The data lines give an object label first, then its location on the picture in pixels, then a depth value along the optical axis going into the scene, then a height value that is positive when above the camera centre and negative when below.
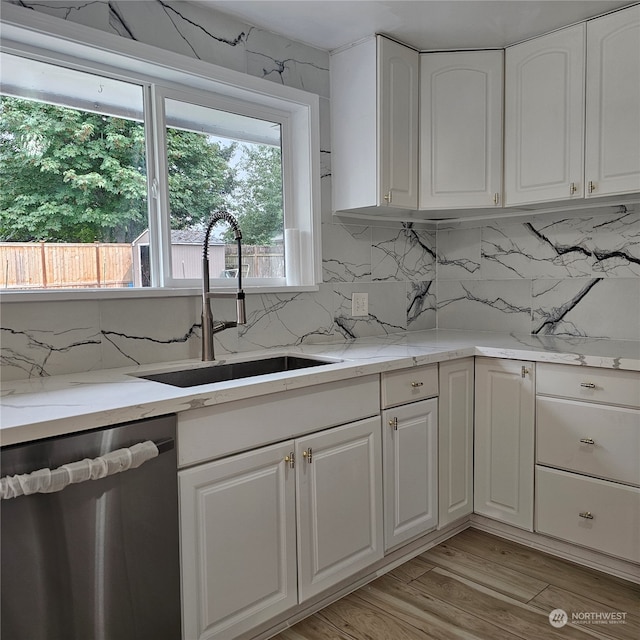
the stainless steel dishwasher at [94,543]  1.25 -0.64
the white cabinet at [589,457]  2.10 -0.74
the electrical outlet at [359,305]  2.83 -0.17
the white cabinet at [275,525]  1.60 -0.81
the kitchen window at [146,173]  1.87 +0.39
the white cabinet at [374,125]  2.49 +0.66
